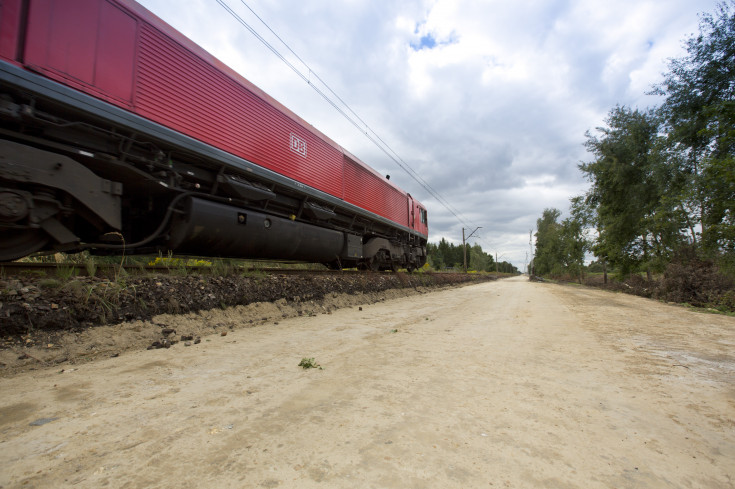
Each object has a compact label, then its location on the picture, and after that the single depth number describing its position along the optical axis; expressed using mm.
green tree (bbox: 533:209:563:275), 38812
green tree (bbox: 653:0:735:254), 7219
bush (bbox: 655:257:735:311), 8203
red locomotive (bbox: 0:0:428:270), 2812
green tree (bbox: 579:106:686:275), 11195
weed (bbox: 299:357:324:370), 2238
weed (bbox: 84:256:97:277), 3141
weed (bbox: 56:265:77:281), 2898
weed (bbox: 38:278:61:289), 2631
